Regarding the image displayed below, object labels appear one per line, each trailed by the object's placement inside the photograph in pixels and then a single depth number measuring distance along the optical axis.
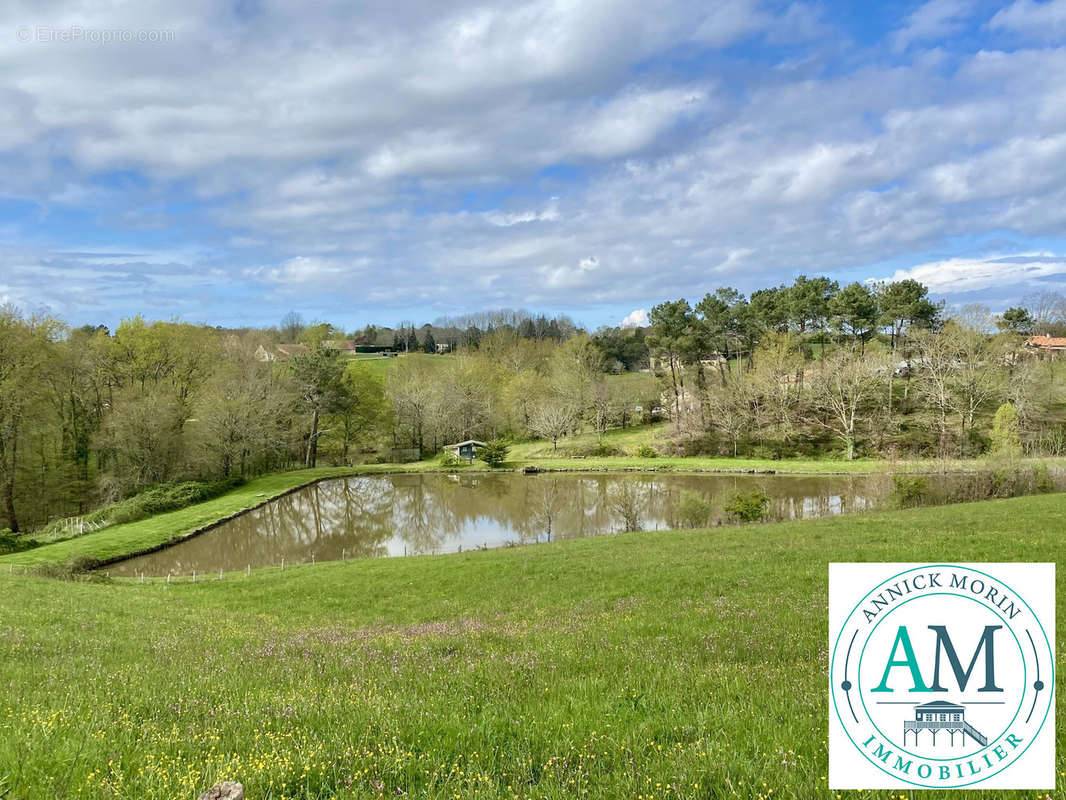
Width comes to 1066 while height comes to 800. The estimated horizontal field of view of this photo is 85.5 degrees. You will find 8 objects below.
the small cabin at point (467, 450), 72.69
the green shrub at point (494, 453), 68.31
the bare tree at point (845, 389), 63.41
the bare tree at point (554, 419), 76.31
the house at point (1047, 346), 74.94
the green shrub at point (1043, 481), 35.03
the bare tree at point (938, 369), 61.91
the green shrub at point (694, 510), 34.56
